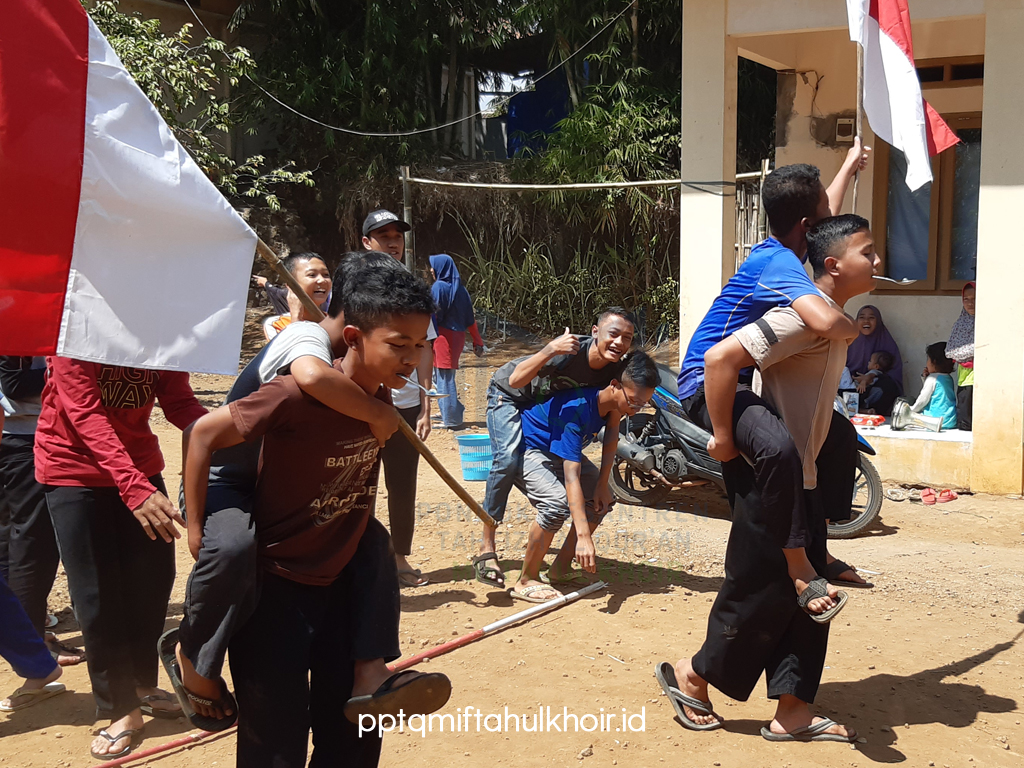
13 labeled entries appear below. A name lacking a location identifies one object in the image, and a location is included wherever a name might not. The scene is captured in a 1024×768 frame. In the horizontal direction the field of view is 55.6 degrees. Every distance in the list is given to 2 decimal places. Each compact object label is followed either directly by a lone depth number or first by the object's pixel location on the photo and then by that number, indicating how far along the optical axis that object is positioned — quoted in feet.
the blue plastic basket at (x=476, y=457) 24.03
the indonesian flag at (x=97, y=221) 9.11
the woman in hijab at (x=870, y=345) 28.53
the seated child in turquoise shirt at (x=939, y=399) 25.29
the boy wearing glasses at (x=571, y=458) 15.89
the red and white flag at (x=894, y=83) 15.11
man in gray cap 16.08
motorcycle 20.59
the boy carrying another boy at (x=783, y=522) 10.51
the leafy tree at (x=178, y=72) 33.19
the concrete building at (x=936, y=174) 22.36
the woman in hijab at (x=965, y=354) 24.71
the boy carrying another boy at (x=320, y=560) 7.95
